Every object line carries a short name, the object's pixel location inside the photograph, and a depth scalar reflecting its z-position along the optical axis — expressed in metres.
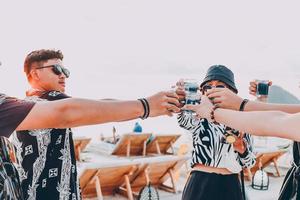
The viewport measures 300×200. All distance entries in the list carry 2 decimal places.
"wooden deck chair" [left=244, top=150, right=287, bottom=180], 8.62
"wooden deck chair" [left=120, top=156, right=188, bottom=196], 6.97
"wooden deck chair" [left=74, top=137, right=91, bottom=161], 7.98
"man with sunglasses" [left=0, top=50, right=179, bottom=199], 1.67
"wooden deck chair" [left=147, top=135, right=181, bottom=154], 9.17
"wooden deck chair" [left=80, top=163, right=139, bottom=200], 6.31
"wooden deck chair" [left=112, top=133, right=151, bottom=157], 8.52
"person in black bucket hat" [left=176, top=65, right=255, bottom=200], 3.32
